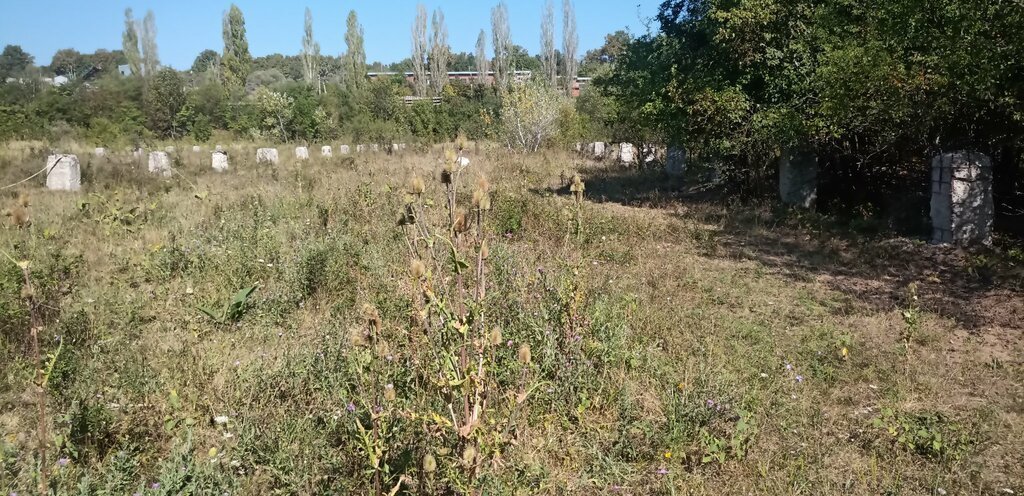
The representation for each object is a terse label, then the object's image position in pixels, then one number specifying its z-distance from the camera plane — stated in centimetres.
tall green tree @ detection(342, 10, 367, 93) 4684
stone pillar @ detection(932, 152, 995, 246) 713
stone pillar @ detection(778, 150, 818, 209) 994
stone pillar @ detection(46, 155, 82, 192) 976
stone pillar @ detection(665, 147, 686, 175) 1498
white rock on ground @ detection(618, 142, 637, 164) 1923
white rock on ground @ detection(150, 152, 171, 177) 1173
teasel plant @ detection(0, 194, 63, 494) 208
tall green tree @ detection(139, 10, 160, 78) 4616
